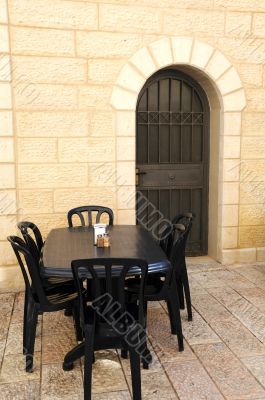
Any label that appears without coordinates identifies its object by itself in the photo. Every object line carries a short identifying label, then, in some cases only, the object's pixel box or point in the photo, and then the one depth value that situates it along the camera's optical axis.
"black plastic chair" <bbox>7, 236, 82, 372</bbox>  2.43
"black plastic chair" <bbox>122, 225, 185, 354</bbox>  2.65
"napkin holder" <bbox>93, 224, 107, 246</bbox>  2.81
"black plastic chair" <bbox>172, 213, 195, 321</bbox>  3.02
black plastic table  2.40
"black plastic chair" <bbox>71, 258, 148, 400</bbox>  2.09
